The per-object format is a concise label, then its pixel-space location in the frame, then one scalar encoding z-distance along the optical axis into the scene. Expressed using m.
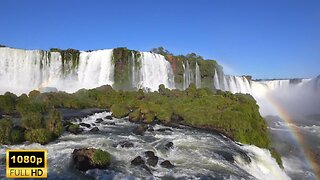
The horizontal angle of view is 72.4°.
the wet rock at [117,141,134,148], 9.87
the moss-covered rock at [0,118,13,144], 9.69
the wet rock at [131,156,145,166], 8.39
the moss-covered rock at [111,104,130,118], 15.17
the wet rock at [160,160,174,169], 8.38
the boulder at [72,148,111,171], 7.99
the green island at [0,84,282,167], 10.67
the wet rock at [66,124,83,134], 11.40
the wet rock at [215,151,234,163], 9.52
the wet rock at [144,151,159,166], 8.50
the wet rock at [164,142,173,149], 10.07
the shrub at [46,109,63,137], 10.72
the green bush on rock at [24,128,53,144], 9.85
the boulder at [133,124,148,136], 11.87
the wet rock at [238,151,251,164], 10.09
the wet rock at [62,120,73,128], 11.97
